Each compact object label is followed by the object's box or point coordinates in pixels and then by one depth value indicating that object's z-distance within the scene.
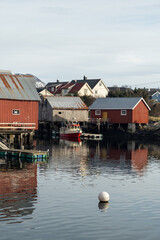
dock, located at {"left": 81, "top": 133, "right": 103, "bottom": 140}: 84.25
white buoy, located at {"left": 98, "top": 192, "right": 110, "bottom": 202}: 24.92
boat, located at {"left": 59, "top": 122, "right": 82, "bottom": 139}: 81.19
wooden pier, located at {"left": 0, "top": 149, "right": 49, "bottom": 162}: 44.03
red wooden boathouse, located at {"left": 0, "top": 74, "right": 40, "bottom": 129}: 54.19
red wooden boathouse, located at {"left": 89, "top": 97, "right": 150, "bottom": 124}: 88.56
